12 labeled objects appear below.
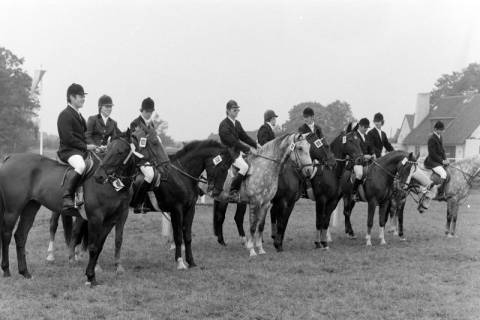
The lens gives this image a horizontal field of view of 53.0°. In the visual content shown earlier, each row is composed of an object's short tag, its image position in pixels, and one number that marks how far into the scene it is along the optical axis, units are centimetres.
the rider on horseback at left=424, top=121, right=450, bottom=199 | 1355
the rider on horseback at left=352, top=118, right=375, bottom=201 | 1142
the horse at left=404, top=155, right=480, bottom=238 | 1344
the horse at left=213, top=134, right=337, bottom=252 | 1051
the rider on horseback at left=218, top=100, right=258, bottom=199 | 1006
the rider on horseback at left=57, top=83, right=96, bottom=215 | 754
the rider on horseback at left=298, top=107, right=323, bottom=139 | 1080
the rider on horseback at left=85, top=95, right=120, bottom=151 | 947
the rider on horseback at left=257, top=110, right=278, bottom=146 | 1220
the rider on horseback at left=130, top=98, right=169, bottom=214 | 831
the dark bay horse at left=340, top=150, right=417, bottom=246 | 1175
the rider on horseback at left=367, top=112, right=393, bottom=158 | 1302
